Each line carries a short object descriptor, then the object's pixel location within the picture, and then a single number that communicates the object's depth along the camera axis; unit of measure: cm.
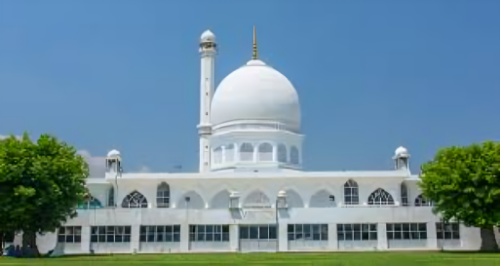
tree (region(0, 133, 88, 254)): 3641
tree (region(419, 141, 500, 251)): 3956
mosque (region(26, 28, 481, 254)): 4612
